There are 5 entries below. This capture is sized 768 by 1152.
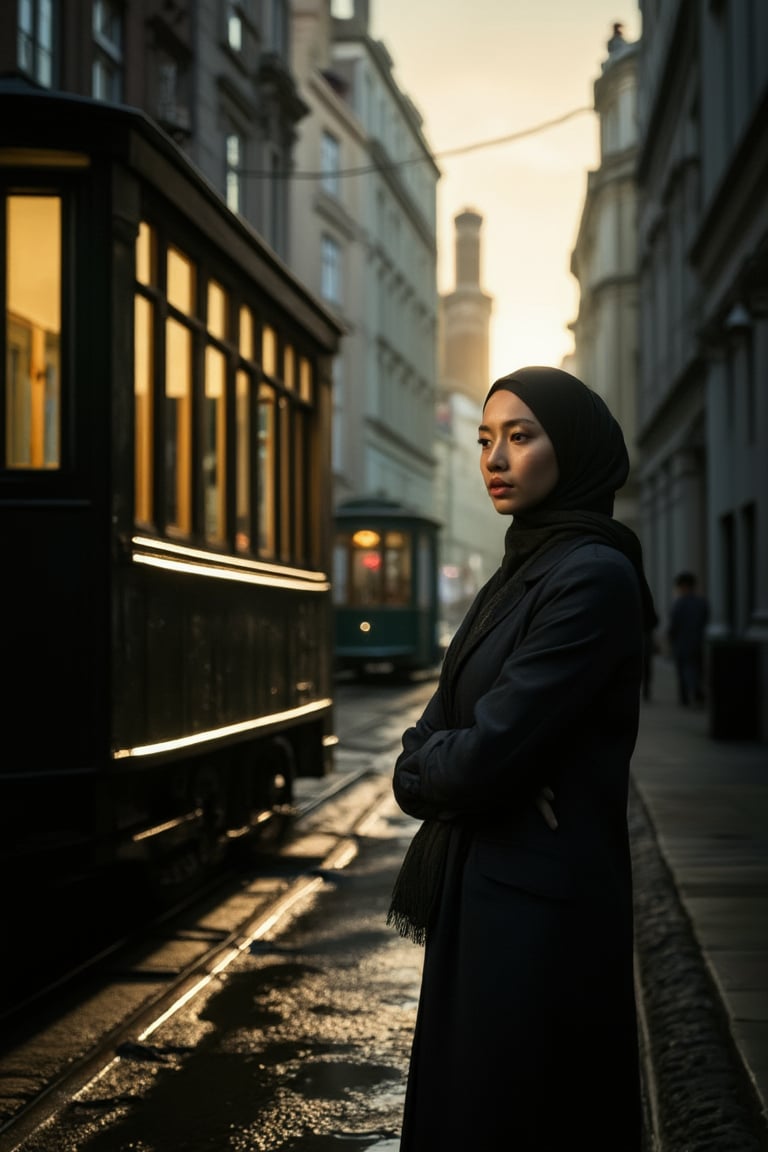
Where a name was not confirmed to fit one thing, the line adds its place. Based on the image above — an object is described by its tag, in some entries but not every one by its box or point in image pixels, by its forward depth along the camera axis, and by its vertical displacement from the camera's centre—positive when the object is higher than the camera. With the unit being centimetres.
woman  257 -29
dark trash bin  1688 -47
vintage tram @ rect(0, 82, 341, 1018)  625 +49
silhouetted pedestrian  2190 +12
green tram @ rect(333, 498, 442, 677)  3064 +106
